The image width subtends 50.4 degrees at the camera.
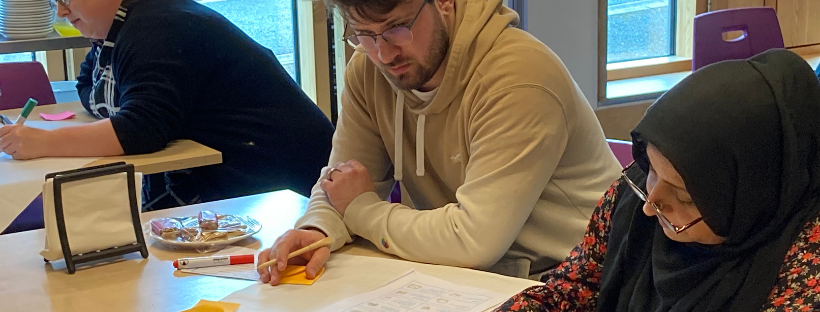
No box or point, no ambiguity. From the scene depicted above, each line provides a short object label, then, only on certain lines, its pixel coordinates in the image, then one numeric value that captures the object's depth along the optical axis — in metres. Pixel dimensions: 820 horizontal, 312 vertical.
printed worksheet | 1.27
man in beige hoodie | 1.45
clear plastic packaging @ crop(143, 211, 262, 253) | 1.56
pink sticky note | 2.69
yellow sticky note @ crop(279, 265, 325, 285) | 1.40
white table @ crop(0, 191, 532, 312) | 1.32
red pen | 1.46
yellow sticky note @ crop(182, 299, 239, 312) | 1.26
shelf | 3.09
